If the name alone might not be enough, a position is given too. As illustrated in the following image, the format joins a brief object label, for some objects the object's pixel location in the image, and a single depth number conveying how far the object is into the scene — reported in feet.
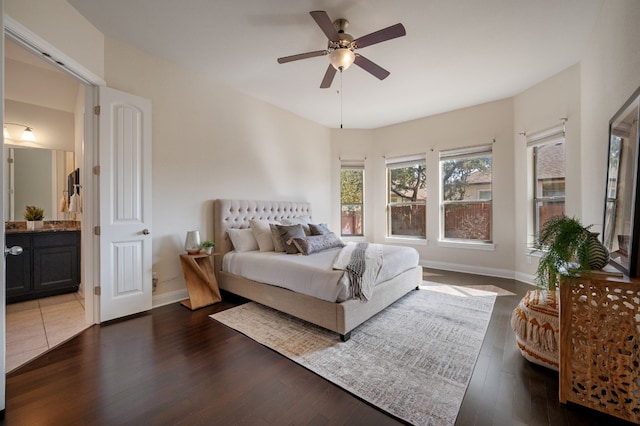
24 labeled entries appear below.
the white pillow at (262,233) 11.80
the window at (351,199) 19.95
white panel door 8.89
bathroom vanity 10.56
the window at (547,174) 12.14
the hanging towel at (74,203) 12.00
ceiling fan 7.00
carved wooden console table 4.68
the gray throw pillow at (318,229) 13.00
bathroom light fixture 12.22
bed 7.80
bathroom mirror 12.00
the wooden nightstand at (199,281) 10.35
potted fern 5.22
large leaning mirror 5.01
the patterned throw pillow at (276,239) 11.38
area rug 5.40
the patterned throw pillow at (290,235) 10.99
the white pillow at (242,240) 11.85
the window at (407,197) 17.88
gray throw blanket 8.00
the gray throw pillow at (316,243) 10.71
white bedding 7.81
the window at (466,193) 15.42
